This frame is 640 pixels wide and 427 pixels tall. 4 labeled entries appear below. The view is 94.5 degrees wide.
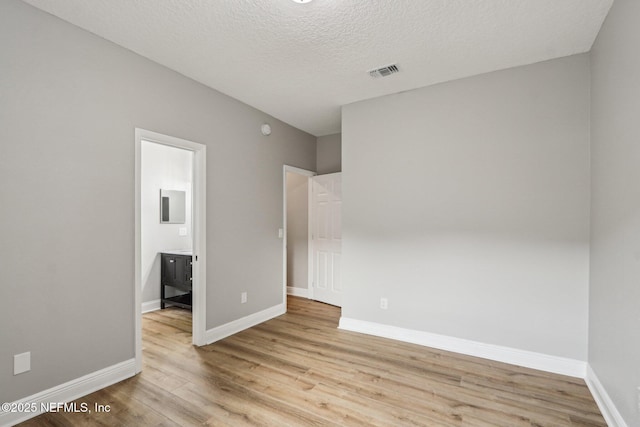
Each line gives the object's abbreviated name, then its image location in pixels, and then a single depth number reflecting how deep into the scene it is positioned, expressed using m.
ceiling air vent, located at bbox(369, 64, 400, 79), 2.88
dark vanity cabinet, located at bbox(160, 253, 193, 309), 4.18
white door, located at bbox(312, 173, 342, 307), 4.77
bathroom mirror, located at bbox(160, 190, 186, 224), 4.66
